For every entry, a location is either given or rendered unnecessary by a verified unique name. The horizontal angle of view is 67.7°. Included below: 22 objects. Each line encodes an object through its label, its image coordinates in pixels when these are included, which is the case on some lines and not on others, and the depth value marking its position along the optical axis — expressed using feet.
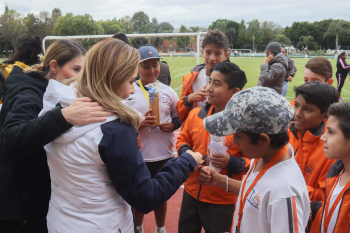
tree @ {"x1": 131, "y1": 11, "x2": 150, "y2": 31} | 380.17
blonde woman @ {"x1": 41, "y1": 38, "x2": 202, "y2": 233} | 4.23
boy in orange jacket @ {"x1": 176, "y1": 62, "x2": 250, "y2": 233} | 7.33
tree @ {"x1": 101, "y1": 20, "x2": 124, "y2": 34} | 176.86
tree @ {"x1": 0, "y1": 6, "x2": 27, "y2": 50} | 187.93
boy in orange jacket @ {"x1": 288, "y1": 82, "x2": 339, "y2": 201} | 6.25
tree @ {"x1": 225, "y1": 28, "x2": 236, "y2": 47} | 242.68
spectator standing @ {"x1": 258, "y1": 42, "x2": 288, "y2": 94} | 21.04
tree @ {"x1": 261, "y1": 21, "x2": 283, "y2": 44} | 261.44
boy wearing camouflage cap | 4.02
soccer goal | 26.29
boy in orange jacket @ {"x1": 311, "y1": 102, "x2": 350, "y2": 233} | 4.99
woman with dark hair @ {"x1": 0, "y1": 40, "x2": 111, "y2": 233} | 4.62
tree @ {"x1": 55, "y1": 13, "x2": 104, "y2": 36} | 150.61
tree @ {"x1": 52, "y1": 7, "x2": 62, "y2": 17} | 332.47
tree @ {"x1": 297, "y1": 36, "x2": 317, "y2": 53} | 212.52
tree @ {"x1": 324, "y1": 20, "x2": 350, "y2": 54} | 210.79
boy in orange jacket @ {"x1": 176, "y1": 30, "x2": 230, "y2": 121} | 10.48
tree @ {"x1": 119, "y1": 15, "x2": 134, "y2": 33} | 352.65
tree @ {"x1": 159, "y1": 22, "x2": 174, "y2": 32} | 291.95
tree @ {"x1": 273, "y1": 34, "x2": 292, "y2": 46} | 208.33
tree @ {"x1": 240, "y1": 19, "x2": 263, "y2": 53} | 240.79
